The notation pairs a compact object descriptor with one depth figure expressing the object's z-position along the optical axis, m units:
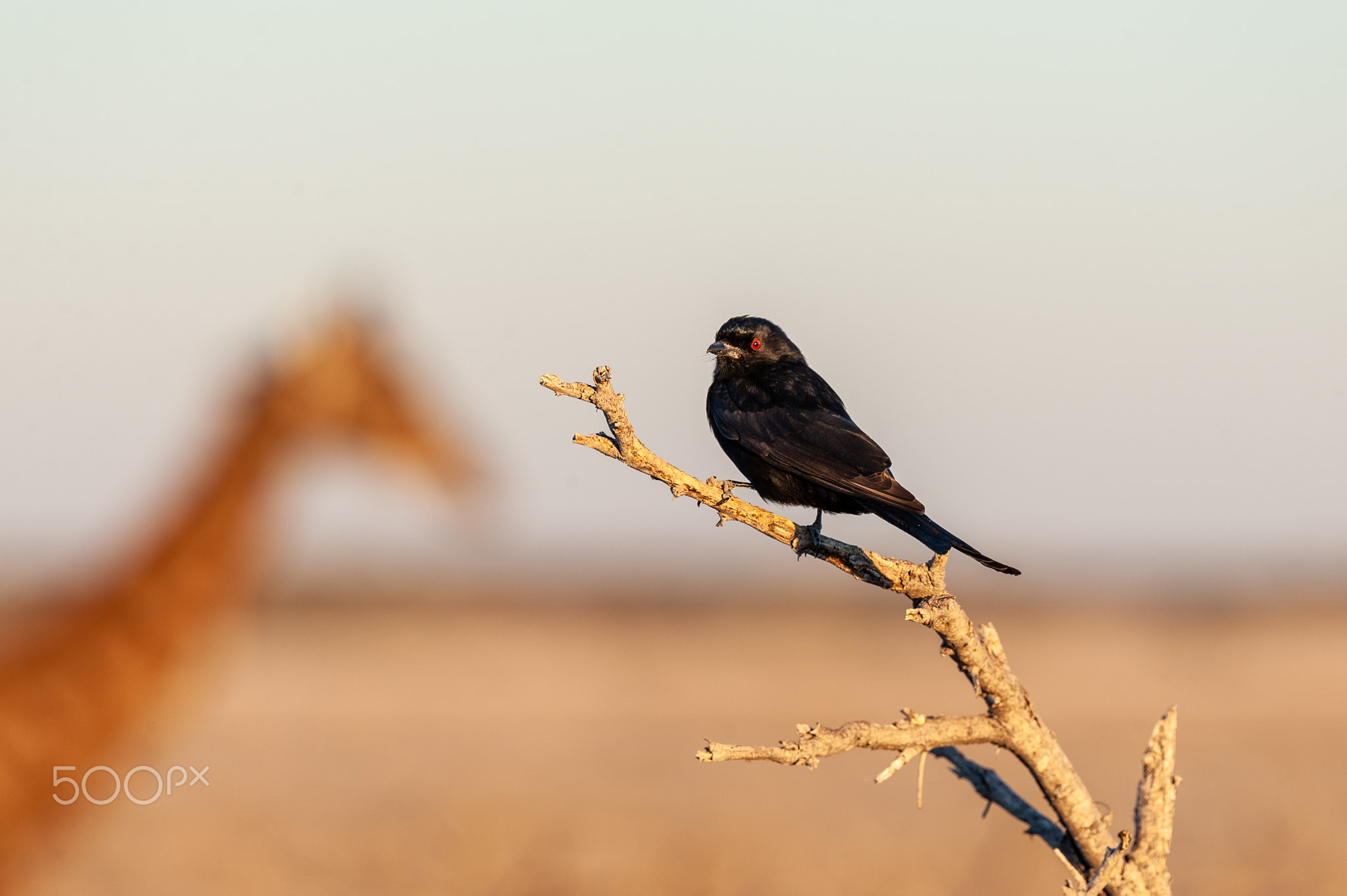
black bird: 10.28
